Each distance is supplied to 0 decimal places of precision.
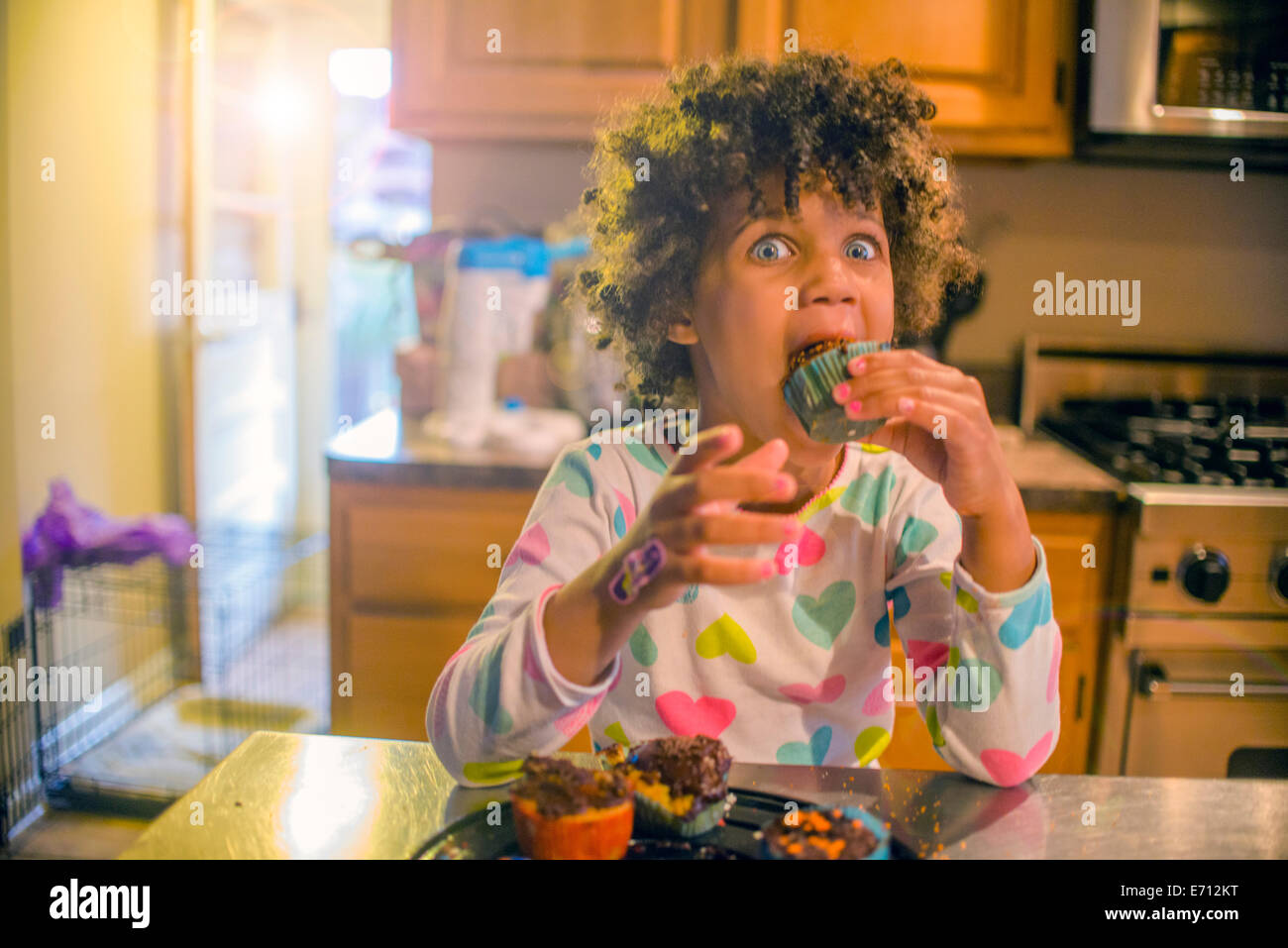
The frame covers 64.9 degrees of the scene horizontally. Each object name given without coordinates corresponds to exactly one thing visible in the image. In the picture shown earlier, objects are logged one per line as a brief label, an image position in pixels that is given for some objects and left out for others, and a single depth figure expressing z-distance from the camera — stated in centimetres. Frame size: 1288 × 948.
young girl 64
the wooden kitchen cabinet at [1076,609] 152
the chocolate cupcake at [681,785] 57
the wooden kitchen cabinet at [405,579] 159
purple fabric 191
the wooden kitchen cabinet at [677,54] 174
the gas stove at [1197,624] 147
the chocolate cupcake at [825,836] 53
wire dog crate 194
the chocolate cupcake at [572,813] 54
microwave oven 169
